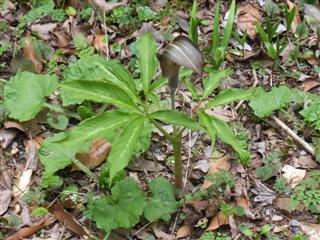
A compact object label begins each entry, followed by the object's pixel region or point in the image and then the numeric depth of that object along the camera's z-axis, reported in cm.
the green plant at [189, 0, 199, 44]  311
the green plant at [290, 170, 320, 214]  252
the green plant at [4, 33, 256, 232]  199
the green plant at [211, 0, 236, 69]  312
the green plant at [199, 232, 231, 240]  243
